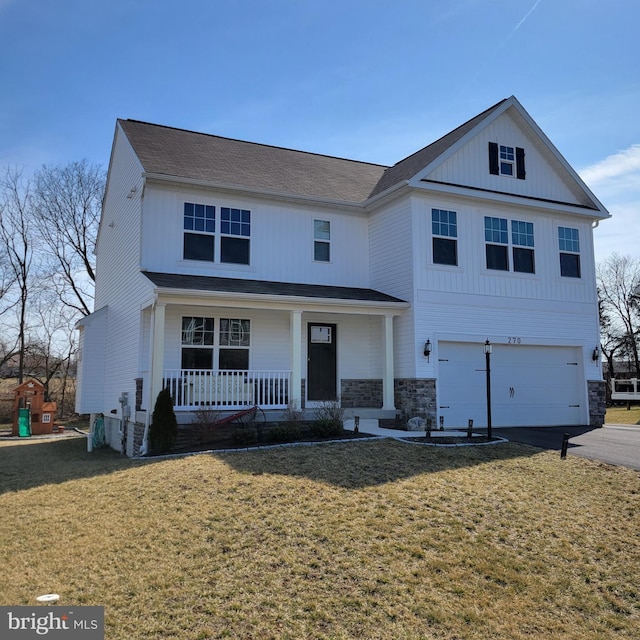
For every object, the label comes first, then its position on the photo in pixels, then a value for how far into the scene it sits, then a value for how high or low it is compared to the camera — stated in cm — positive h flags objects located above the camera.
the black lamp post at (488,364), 1239 +44
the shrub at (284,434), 1155 -96
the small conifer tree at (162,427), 1135 -80
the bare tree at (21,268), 3266 +649
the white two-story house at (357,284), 1384 +258
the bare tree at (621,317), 4072 +465
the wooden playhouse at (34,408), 2286 -87
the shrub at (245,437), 1147 -101
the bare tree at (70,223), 3325 +914
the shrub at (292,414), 1265 -65
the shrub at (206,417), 1199 -66
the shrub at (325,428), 1194 -88
